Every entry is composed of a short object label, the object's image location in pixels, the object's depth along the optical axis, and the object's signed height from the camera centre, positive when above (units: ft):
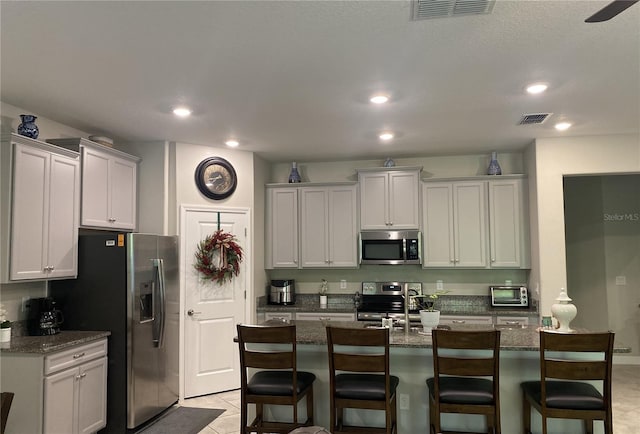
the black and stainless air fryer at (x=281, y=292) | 19.65 -1.79
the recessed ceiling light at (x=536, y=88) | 11.34 +3.90
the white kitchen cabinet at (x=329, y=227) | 19.47 +0.95
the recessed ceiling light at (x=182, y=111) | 13.00 +3.96
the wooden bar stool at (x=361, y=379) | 9.85 -2.75
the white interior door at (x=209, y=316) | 16.65 -2.39
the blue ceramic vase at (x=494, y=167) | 18.63 +3.20
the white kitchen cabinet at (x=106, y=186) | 13.89 +2.13
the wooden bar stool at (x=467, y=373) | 9.41 -2.56
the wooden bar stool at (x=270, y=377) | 10.28 -2.88
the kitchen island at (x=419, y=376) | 10.61 -3.03
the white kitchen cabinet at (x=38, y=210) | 11.46 +1.14
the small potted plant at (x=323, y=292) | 19.77 -1.85
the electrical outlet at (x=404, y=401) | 11.32 -3.68
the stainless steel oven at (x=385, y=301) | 18.01 -2.16
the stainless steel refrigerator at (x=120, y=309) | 13.29 -1.65
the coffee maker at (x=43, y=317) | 12.57 -1.74
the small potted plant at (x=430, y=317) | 11.55 -1.70
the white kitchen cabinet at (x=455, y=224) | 18.56 +0.95
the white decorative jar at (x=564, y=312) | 10.76 -1.50
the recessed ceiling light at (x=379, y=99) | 12.09 +3.93
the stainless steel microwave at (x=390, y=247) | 18.78 +0.05
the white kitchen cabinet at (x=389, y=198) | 18.93 +2.06
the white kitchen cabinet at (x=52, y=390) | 10.77 -3.29
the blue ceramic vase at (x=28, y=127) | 12.11 +3.28
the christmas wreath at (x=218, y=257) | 16.94 -0.23
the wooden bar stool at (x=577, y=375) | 9.21 -2.55
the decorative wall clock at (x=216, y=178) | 17.35 +2.75
